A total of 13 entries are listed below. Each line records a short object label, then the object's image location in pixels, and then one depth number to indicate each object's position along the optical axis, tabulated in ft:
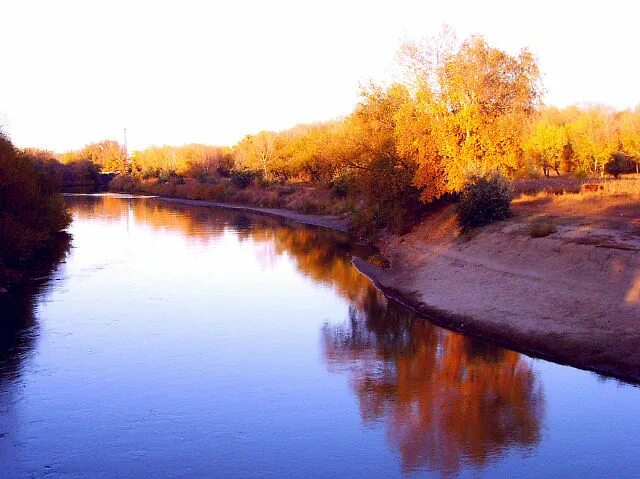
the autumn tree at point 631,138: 184.55
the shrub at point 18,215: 92.02
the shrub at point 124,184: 369.30
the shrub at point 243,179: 274.57
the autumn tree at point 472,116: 104.17
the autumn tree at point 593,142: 197.26
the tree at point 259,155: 278.87
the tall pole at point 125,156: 439.88
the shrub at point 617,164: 197.57
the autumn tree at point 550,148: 215.92
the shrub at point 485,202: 92.27
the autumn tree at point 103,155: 464.98
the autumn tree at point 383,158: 114.83
